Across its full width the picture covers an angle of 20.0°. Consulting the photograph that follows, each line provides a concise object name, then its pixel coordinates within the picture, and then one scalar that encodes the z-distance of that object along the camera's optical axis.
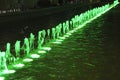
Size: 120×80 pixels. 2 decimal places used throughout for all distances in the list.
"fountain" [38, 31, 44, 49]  15.22
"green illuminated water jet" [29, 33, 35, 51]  15.09
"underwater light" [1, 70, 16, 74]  10.57
